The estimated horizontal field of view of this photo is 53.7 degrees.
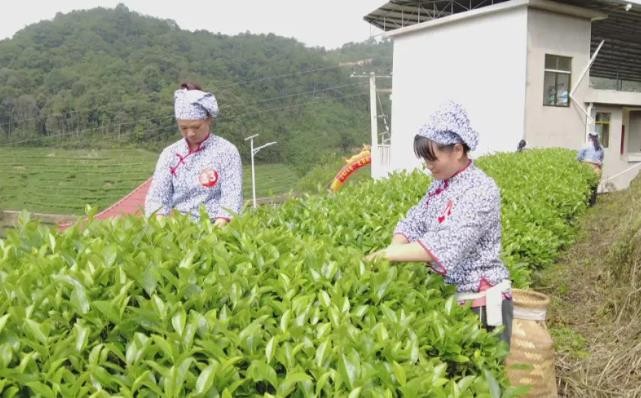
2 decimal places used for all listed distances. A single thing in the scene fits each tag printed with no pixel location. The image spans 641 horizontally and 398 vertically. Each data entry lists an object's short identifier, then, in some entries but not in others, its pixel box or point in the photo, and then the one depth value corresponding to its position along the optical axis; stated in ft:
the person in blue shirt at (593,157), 39.50
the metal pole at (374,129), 69.00
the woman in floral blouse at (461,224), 8.32
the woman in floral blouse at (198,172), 12.41
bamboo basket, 10.50
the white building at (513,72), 54.03
